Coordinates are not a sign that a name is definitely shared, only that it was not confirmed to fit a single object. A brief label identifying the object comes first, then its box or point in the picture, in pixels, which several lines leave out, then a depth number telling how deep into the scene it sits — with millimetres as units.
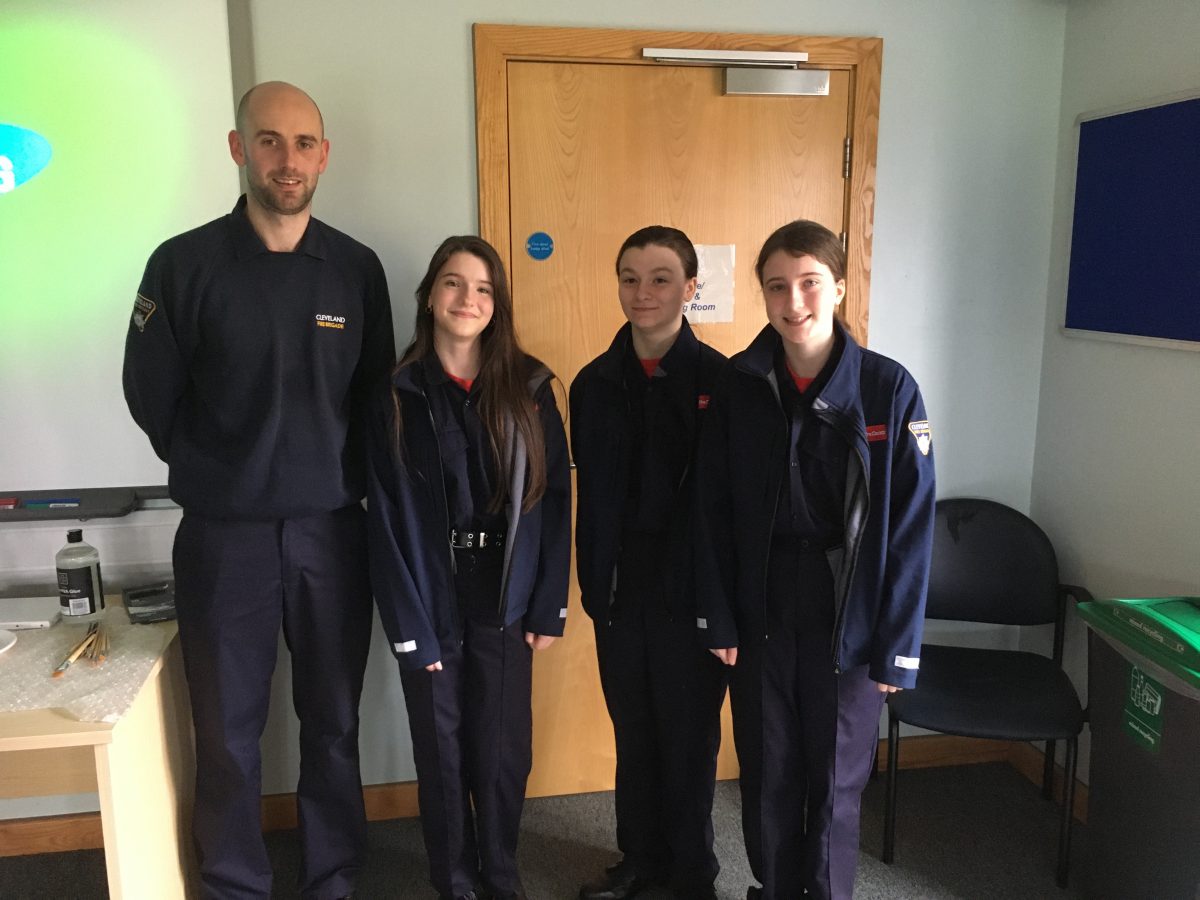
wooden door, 2291
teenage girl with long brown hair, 1880
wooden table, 1620
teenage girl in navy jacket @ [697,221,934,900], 1735
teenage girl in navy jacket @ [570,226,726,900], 1900
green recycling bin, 1815
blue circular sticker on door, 2350
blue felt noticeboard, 2115
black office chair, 2164
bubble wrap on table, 1689
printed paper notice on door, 2449
